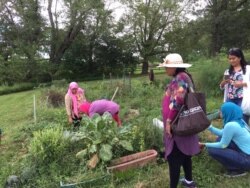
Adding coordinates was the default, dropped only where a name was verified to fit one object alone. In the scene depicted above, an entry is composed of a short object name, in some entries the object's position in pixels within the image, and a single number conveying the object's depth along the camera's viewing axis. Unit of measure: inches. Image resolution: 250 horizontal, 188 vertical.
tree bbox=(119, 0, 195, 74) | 610.6
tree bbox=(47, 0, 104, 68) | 567.4
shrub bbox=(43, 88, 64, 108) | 238.8
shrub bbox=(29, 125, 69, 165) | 106.1
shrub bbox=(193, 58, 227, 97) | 234.1
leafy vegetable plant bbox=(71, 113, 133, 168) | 102.9
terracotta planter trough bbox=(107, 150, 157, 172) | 101.3
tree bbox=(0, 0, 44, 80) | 547.4
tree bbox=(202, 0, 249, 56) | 447.7
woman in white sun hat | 78.5
